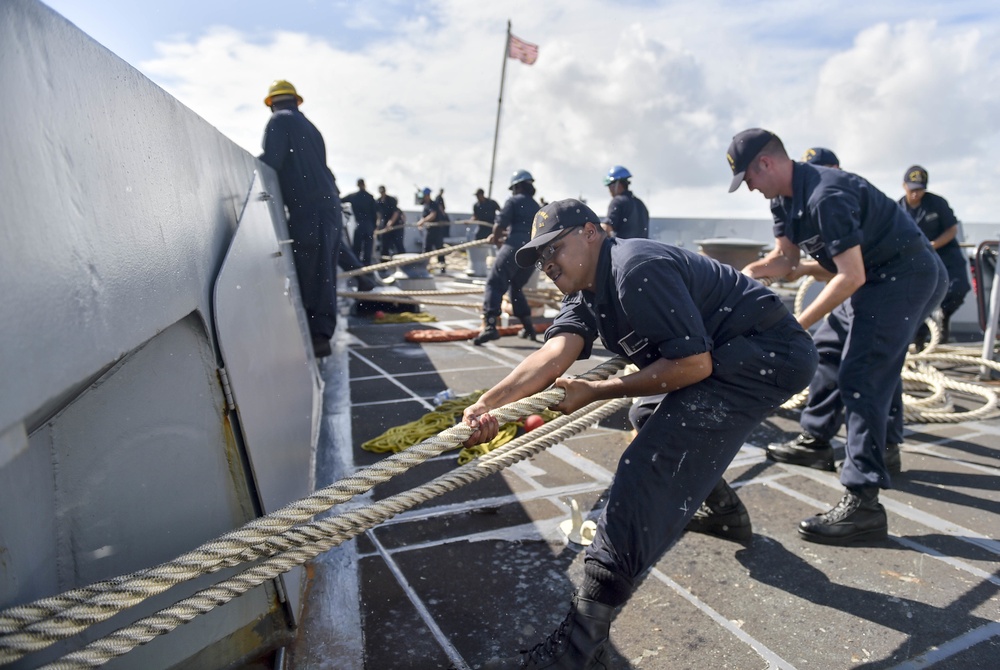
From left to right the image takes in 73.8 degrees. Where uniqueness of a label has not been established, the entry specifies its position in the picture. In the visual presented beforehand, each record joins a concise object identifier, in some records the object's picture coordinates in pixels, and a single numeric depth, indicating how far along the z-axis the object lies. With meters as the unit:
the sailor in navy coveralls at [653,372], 2.05
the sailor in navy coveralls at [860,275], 3.12
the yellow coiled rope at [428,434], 4.04
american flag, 21.14
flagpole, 21.45
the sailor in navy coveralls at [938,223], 7.34
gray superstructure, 1.01
